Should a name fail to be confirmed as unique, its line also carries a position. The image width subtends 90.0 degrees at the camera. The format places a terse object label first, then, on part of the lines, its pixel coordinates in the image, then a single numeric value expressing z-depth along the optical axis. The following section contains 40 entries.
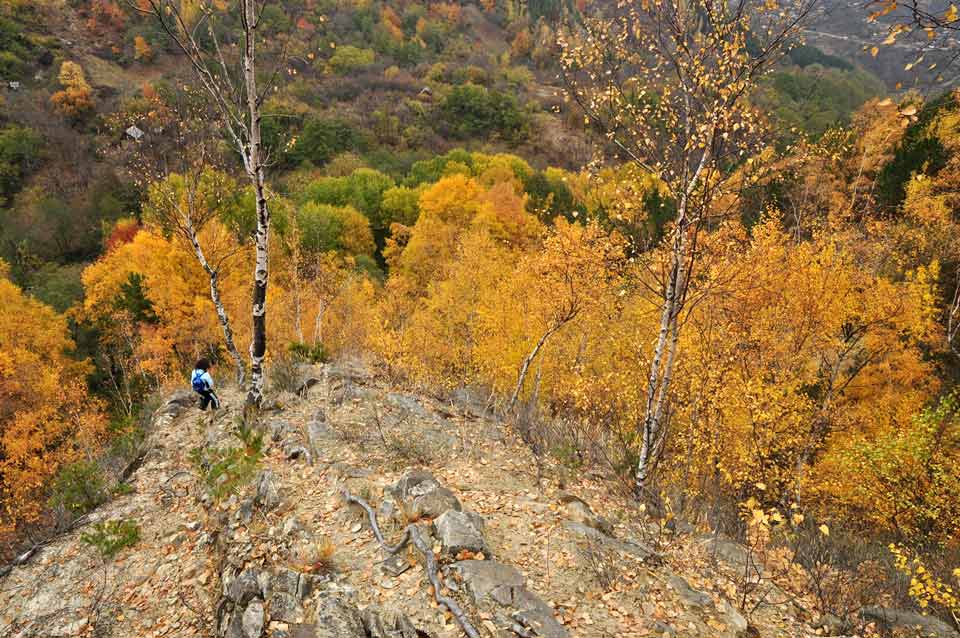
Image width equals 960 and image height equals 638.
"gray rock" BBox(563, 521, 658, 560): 8.31
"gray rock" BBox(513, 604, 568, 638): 6.16
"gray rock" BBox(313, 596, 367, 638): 6.17
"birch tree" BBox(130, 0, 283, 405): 10.27
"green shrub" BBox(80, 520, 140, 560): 8.66
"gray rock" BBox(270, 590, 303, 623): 6.45
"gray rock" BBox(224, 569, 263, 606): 6.84
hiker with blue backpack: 13.70
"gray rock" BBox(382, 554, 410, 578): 7.20
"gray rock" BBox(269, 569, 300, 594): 6.79
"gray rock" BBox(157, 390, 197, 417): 14.40
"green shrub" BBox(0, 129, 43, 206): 68.93
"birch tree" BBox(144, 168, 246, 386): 14.54
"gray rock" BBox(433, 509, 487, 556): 7.33
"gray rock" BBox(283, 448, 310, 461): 10.70
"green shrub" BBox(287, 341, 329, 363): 17.33
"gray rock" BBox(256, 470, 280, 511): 9.02
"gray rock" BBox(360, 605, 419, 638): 6.18
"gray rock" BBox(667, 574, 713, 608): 7.31
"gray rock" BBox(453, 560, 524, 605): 6.61
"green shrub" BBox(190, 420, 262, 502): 9.76
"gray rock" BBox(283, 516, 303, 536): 8.16
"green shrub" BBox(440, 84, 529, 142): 101.44
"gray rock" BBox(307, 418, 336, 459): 11.04
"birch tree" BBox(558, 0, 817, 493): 8.36
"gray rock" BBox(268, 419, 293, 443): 11.55
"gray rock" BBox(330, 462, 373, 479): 9.91
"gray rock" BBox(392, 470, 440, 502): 8.61
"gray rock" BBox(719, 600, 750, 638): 6.86
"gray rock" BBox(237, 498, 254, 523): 8.67
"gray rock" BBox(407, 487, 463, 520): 8.12
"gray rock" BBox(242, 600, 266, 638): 6.33
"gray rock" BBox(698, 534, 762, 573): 9.14
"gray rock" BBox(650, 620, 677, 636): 6.55
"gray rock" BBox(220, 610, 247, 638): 6.43
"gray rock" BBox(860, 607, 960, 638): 7.53
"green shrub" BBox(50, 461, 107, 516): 10.29
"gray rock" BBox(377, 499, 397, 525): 8.41
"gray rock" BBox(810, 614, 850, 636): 7.34
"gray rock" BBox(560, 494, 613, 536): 9.02
